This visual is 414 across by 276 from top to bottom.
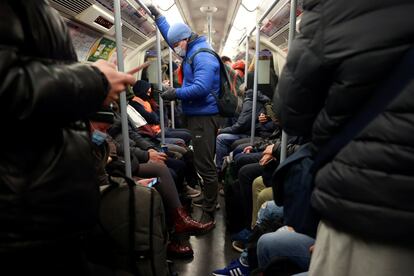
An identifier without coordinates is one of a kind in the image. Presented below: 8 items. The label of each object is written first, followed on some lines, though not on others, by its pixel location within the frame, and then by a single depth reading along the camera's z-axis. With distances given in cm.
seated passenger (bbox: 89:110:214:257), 268
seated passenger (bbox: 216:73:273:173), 395
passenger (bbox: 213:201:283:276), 199
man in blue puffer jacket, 312
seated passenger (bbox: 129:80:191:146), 394
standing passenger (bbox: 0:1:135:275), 83
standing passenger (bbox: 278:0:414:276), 79
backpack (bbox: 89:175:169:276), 162
